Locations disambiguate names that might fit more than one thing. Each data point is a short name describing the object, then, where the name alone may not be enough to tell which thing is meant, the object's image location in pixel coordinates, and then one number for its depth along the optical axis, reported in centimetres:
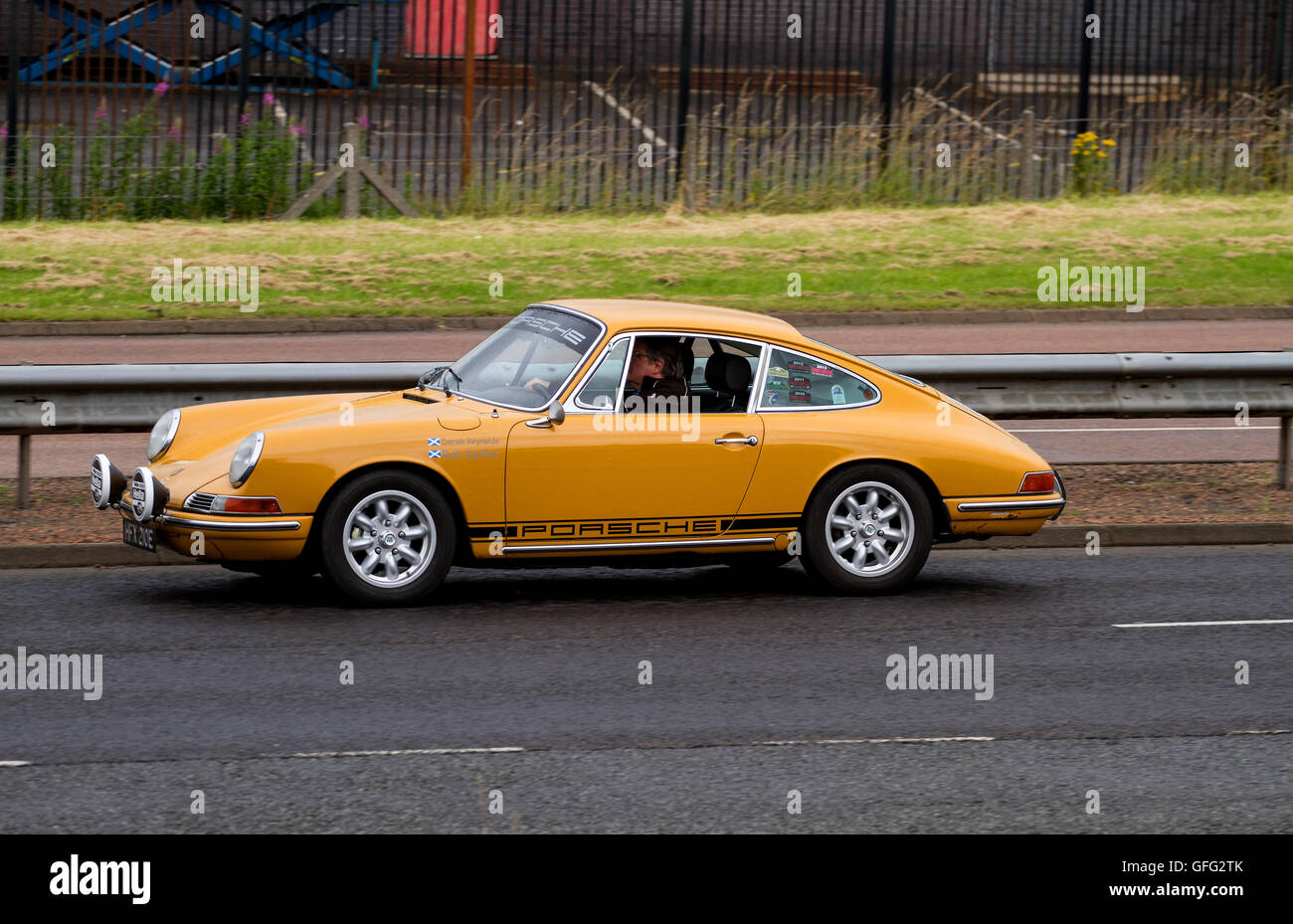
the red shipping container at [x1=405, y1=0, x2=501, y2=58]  3062
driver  902
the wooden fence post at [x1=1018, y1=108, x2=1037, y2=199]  2511
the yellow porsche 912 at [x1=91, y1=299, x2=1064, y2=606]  845
